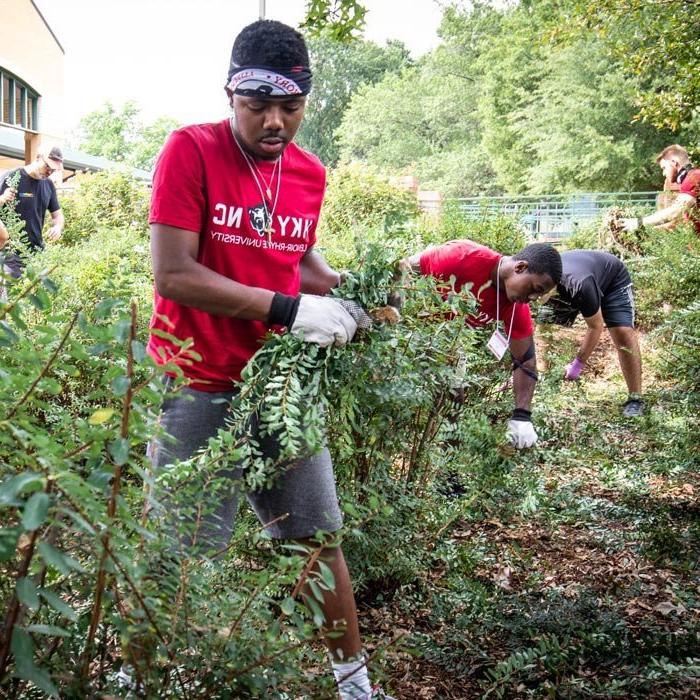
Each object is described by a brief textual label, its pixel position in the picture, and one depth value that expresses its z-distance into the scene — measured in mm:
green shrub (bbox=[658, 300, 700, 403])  4184
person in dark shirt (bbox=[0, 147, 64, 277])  7957
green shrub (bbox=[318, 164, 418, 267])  14095
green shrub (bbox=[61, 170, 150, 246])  13953
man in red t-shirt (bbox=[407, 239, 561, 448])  4379
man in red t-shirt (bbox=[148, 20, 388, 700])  2379
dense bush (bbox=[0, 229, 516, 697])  1120
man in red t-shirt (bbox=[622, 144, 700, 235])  7105
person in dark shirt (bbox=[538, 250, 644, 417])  6777
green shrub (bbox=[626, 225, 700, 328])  5766
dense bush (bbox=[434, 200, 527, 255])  8891
